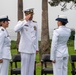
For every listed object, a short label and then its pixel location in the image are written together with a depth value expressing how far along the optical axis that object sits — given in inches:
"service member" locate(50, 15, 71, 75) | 431.2
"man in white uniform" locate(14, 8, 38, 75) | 444.9
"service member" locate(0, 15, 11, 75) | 429.3
